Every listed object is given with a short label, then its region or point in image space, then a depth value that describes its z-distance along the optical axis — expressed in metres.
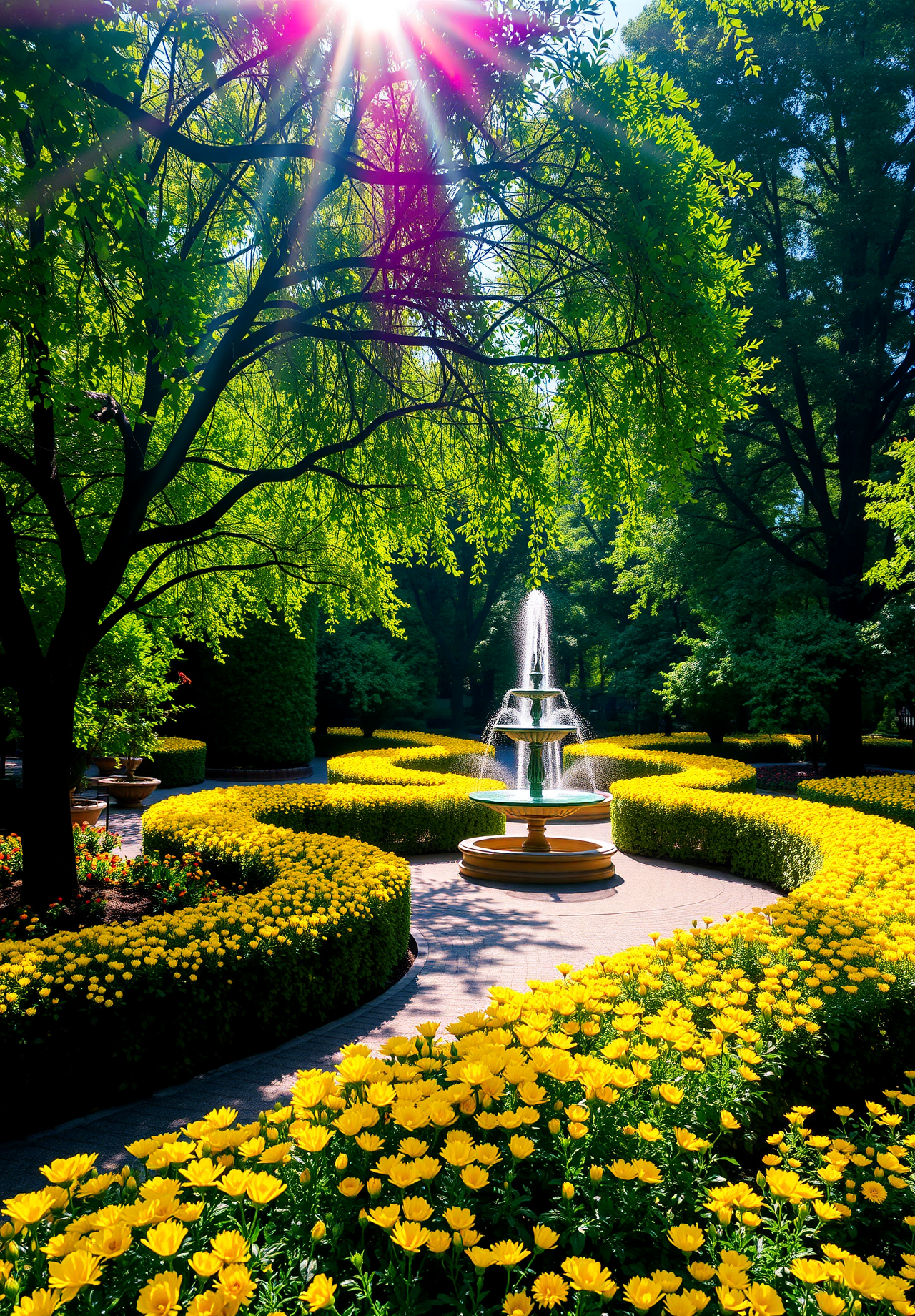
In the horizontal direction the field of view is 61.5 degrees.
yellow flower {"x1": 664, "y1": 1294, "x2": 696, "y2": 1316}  1.41
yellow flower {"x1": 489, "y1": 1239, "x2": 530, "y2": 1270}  1.47
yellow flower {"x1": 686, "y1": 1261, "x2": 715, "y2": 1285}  1.54
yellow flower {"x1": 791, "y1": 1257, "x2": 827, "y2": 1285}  1.49
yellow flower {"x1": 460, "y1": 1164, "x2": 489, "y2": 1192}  1.63
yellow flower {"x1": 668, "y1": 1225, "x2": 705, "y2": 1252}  1.58
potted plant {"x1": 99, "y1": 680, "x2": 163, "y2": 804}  9.36
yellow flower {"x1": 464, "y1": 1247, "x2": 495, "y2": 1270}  1.44
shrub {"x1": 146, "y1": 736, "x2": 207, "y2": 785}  19.56
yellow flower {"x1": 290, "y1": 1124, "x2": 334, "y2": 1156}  1.79
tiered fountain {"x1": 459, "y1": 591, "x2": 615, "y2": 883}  10.70
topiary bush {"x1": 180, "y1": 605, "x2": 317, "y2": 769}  22.56
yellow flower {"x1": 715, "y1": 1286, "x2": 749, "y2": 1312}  1.42
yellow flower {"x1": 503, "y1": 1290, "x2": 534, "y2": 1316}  1.44
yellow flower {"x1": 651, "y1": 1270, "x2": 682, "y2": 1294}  1.46
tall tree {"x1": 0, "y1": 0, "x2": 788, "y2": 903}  4.46
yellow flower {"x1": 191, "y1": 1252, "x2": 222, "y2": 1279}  1.41
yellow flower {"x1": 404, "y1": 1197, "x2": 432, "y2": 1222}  1.55
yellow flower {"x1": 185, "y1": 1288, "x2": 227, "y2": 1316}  1.37
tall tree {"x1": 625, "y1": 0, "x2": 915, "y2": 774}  15.99
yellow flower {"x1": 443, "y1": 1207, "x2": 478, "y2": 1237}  1.59
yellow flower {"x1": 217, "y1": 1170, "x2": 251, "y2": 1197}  1.66
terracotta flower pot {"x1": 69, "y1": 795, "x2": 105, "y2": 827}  13.34
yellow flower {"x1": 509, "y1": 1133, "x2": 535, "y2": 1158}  1.80
